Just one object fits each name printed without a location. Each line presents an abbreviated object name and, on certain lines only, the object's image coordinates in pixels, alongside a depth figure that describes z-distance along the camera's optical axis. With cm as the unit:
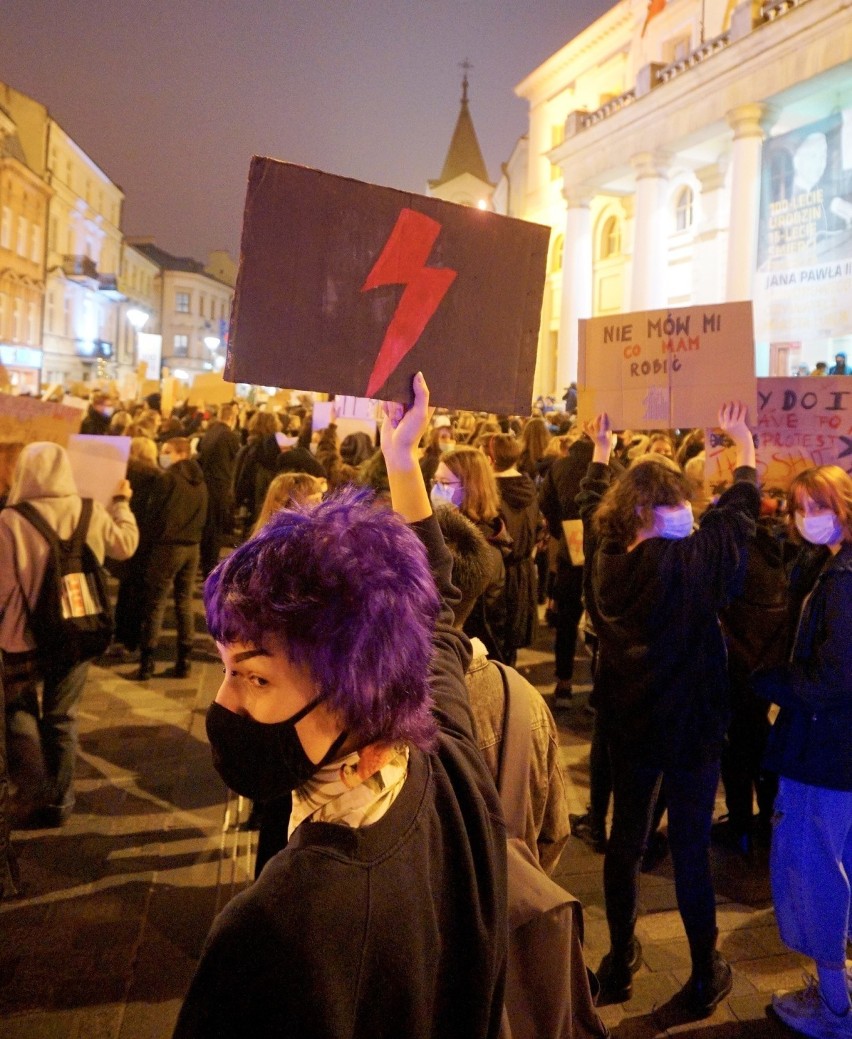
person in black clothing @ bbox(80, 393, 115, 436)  1026
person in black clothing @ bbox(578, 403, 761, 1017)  302
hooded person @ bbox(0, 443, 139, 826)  415
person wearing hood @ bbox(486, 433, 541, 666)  530
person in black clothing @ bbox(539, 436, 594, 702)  629
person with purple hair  100
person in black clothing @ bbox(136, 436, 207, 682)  667
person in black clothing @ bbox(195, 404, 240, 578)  881
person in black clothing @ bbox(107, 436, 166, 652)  672
